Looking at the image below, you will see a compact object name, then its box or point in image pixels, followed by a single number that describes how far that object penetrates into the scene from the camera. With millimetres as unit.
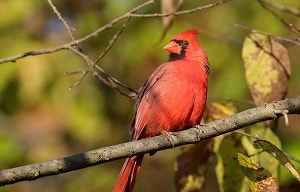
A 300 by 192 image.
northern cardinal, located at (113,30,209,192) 6238
